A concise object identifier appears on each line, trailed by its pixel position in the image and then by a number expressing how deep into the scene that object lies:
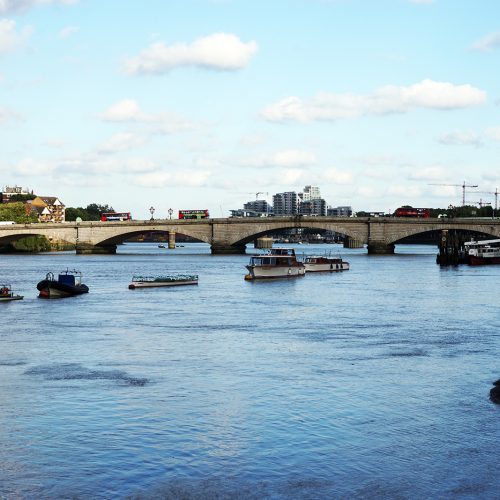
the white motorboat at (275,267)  108.44
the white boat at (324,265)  130.00
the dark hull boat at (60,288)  80.06
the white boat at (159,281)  94.97
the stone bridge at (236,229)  168.50
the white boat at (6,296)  75.12
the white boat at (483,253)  149.25
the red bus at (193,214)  194.38
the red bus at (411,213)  180.12
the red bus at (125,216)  199.25
